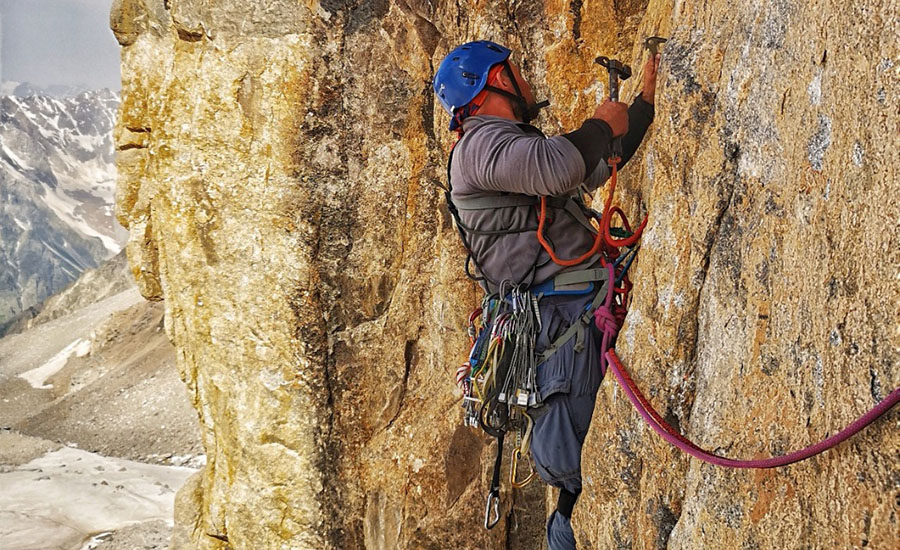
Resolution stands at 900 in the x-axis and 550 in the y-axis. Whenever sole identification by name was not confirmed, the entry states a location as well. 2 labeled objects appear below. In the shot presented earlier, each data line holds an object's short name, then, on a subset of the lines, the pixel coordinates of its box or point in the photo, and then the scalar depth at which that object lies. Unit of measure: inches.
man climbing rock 143.3
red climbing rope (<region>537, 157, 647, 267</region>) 144.6
